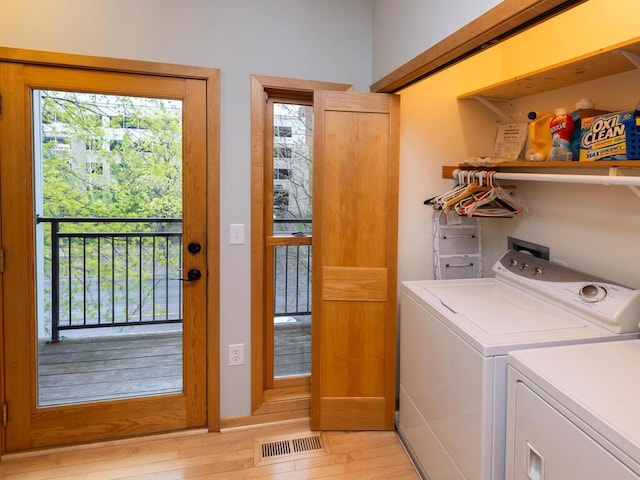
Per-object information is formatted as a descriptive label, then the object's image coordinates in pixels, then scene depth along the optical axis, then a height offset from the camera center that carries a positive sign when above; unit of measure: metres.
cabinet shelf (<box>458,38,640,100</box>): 1.44 +0.70
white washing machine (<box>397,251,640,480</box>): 1.39 -0.40
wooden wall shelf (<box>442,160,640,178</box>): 1.48 +0.33
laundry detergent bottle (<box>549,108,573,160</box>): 1.79 +0.46
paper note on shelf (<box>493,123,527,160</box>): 2.22 +0.54
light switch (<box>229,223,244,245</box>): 2.22 -0.02
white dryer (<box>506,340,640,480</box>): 0.94 -0.48
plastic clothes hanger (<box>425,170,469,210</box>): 2.25 +0.23
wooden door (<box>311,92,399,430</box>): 2.15 -0.16
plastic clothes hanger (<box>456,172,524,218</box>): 2.14 +0.16
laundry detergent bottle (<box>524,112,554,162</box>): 1.95 +0.49
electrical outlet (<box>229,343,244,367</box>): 2.29 -0.72
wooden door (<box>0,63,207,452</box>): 1.93 -0.26
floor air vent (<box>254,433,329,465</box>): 2.09 -1.20
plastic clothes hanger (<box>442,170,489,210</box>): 2.18 +0.23
